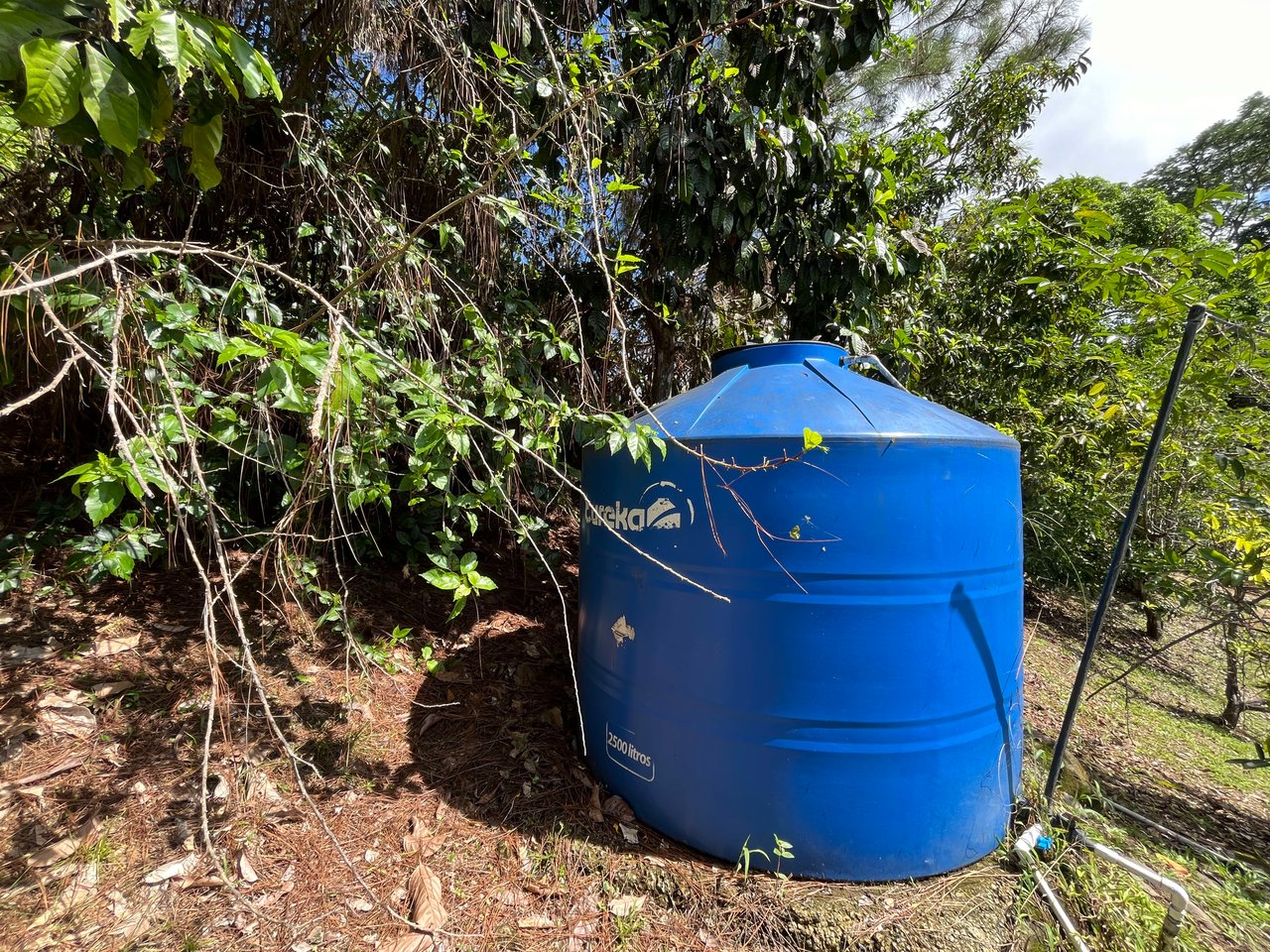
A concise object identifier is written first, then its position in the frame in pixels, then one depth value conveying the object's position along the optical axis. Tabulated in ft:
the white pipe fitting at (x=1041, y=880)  5.69
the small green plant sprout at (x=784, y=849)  6.08
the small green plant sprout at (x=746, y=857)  6.16
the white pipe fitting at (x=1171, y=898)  5.54
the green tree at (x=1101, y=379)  7.08
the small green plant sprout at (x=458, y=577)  6.89
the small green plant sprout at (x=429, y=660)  8.00
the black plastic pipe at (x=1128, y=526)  5.92
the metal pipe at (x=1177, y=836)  8.04
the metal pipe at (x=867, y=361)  7.79
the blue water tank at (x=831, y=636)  5.91
